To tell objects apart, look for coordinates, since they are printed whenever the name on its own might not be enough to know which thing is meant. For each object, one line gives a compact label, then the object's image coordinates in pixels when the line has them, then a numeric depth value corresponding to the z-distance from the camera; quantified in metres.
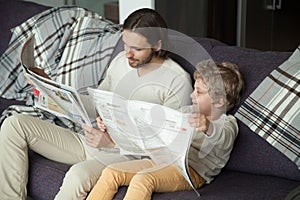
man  2.30
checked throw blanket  2.89
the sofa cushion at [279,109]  2.16
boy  2.08
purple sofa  2.10
